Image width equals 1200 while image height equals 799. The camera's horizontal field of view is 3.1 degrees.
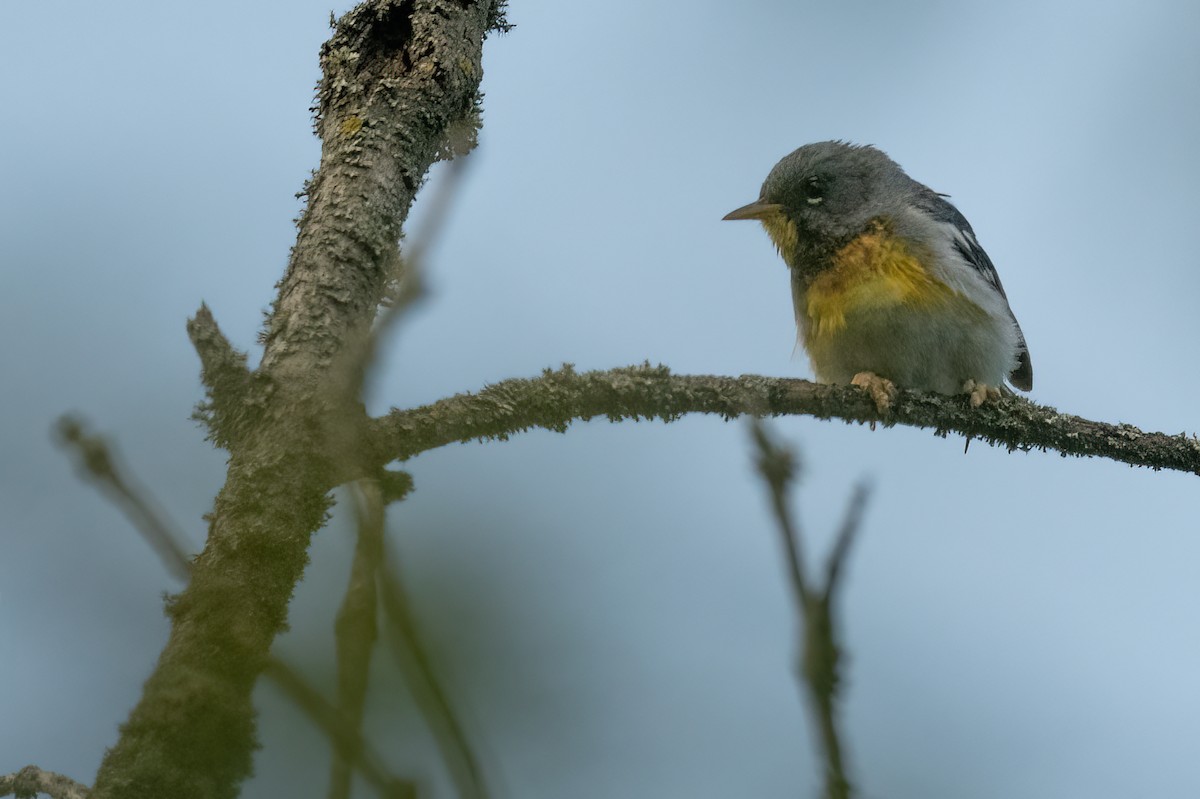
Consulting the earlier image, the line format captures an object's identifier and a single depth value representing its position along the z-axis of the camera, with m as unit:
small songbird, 4.04
